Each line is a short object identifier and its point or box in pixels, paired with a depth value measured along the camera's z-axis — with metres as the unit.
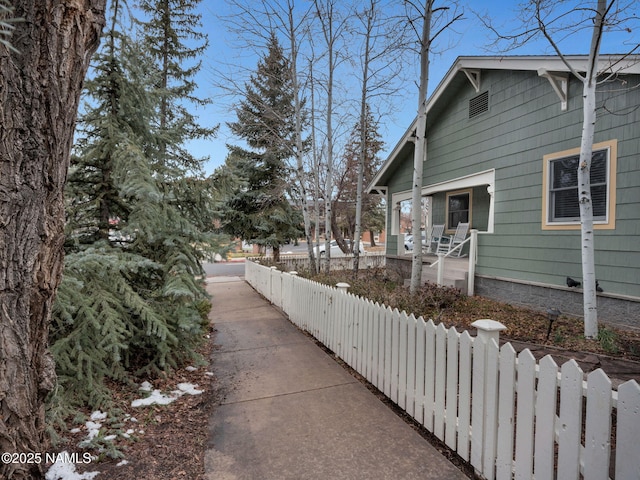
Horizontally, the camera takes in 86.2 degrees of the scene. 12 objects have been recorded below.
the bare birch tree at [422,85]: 5.83
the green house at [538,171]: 5.32
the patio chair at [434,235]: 11.08
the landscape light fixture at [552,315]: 4.46
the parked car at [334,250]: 22.59
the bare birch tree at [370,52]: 6.97
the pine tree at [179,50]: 10.50
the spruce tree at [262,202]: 13.94
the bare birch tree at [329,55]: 8.01
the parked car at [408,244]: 25.31
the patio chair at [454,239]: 9.88
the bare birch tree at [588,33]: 4.30
